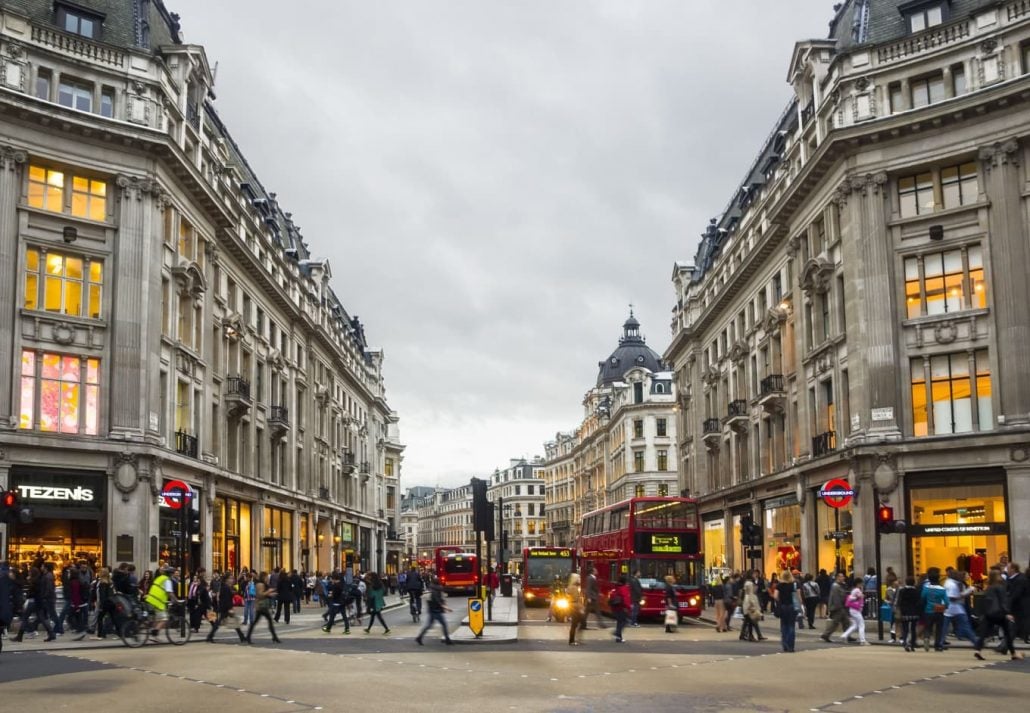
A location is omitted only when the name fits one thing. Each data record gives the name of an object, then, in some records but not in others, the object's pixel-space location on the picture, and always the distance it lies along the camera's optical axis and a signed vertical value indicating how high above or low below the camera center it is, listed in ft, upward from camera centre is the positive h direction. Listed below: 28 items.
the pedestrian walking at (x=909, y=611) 81.87 -8.32
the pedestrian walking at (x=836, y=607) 90.49 -8.86
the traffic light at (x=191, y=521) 98.84 -1.54
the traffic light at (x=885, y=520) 94.68 -2.01
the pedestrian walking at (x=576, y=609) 87.20 -8.49
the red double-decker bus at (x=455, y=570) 233.14 -14.40
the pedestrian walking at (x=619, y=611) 91.50 -9.10
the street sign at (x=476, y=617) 92.07 -9.48
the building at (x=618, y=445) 340.59 +18.64
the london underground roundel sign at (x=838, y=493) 116.78 +0.36
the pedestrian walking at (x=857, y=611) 88.48 -9.01
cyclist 86.22 -7.09
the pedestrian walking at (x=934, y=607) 79.36 -7.86
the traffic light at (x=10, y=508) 76.48 -0.17
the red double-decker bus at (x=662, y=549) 122.93 -5.57
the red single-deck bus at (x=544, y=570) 167.22 -10.38
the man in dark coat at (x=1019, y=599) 77.05 -7.27
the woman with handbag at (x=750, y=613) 91.45 -9.34
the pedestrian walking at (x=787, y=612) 78.89 -8.03
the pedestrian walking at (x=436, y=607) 86.82 -8.31
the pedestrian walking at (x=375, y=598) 105.60 -9.04
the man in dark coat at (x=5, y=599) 71.20 -5.92
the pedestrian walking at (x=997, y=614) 72.08 -7.57
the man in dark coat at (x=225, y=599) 97.86 -8.33
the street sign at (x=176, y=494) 100.99 +0.86
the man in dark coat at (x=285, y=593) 120.16 -9.66
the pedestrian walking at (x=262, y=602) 86.02 -7.60
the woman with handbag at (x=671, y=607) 105.60 -10.38
